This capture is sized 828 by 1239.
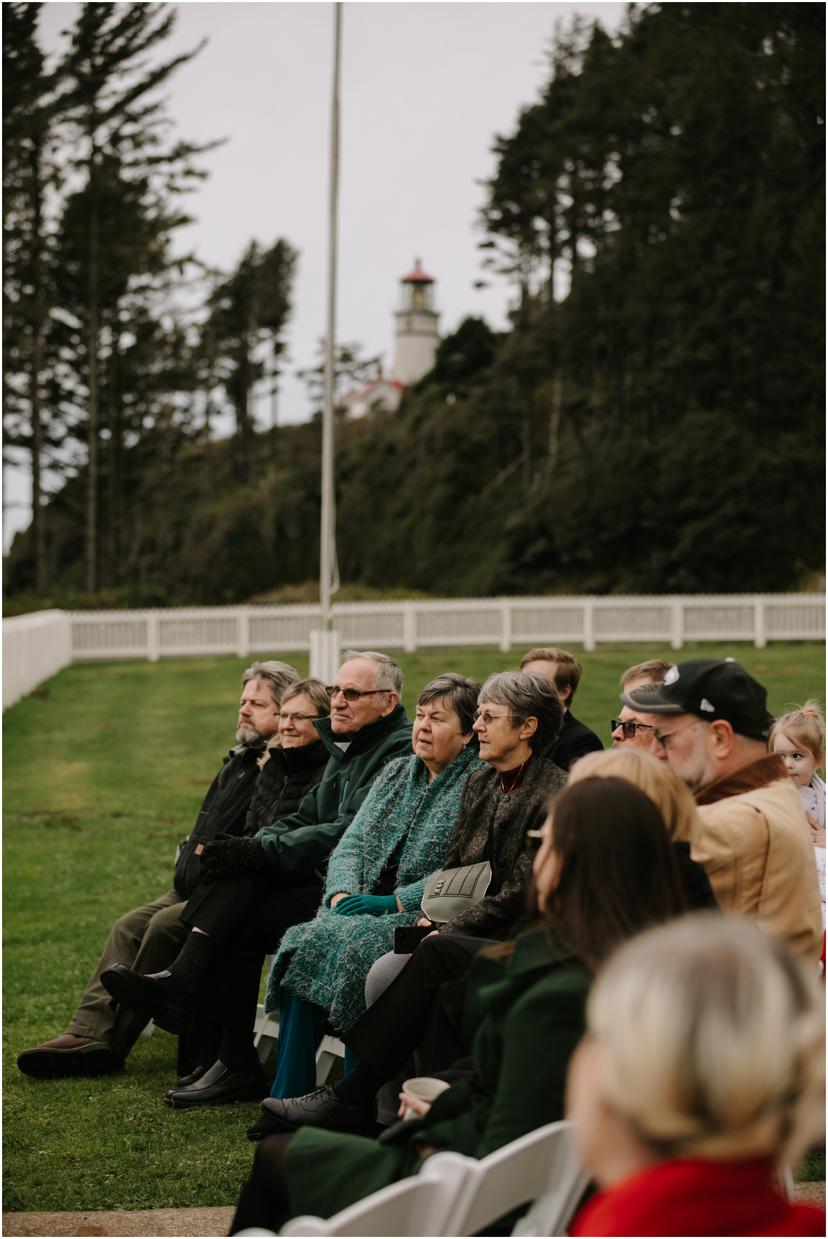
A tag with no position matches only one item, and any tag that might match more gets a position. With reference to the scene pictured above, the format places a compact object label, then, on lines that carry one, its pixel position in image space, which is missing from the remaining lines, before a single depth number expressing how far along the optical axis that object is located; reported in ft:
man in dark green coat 17.44
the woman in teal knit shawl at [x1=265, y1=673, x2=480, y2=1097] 15.42
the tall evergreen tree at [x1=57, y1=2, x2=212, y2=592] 113.39
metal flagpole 49.19
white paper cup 10.01
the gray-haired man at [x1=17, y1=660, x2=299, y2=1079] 18.97
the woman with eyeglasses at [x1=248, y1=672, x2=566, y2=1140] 13.46
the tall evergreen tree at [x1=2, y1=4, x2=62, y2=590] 101.35
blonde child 16.92
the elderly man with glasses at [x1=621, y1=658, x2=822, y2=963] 10.61
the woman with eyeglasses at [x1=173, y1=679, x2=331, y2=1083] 19.61
